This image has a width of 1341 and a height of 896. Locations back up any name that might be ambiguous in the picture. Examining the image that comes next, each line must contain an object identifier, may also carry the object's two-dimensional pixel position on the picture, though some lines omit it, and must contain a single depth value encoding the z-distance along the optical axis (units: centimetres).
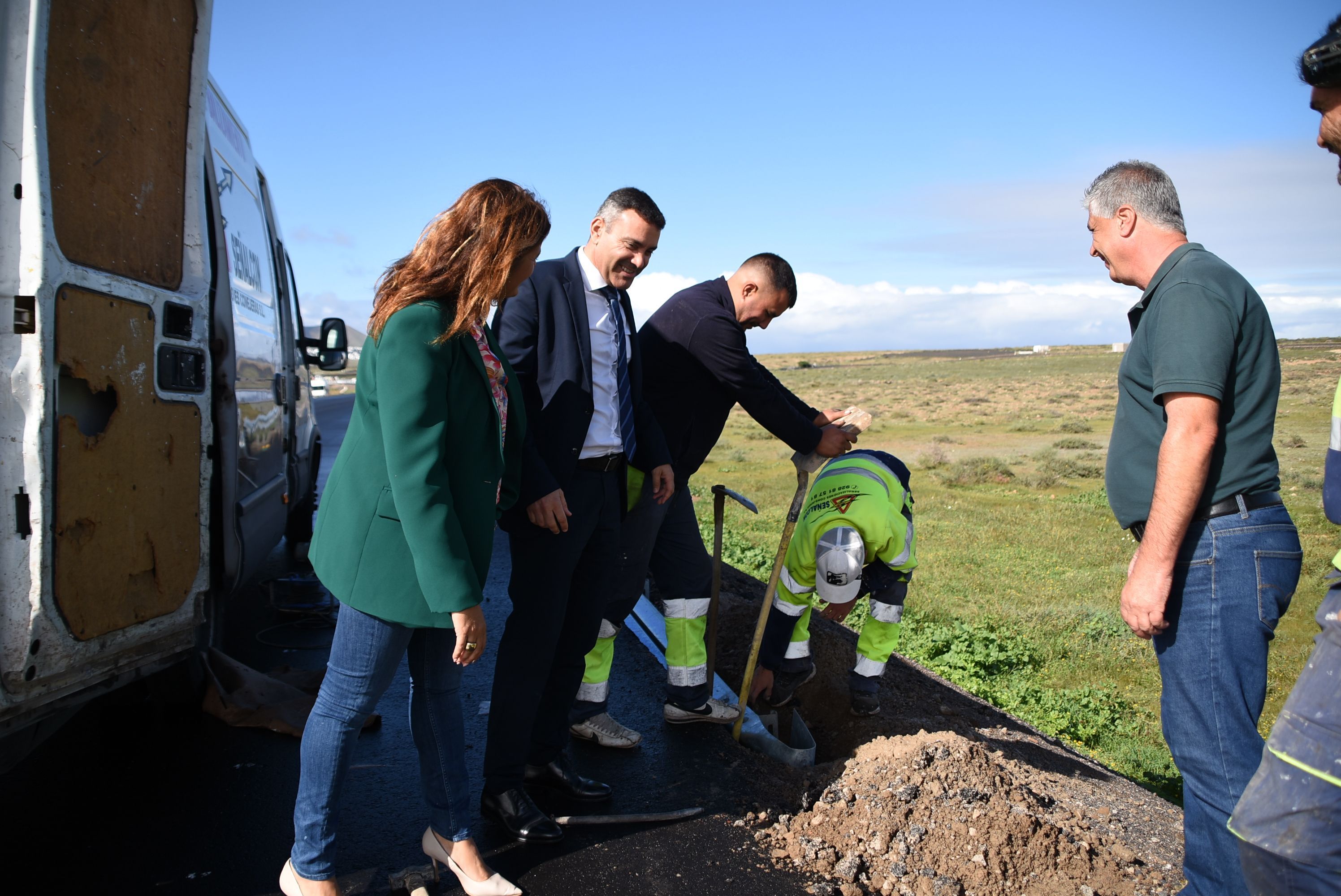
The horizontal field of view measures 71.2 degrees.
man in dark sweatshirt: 417
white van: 255
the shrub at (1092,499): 1336
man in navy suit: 327
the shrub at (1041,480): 1589
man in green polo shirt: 255
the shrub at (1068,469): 1688
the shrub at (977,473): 1653
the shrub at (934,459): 1870
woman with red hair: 247
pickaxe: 484
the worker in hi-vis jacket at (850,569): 457
